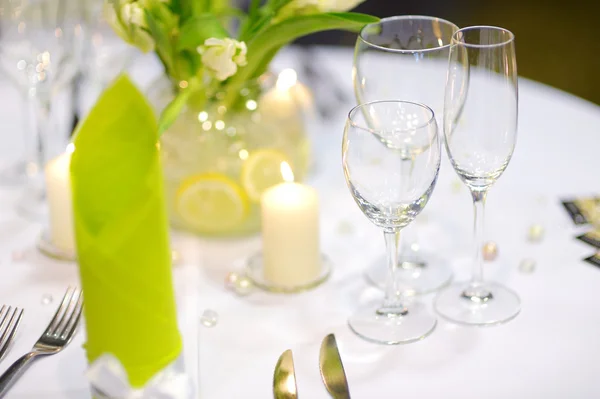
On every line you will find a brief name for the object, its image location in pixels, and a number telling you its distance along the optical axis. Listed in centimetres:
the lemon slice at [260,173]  130
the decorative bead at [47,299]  121
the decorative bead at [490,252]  127
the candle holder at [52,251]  128
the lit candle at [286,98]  134
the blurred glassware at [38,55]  137
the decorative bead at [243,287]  123
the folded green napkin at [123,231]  100
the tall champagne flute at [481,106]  112
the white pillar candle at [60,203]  128
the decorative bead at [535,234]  130
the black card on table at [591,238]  128
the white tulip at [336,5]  126
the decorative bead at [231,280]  123
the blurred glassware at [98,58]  146
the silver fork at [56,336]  110
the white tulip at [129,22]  122
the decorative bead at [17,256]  128
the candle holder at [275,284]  123
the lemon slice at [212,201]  129
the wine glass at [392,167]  109
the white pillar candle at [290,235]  123
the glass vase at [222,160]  130
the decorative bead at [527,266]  125
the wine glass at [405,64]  120
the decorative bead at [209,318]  118
